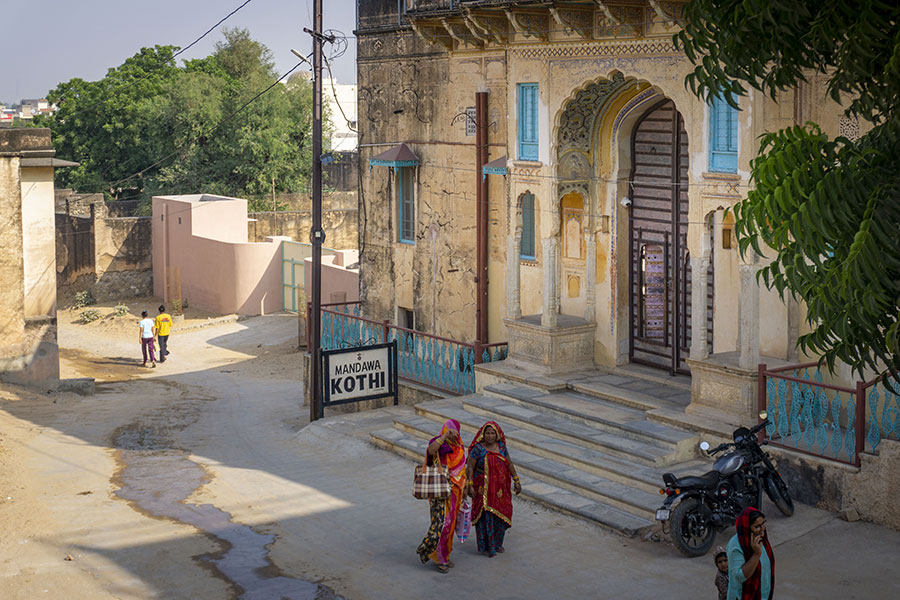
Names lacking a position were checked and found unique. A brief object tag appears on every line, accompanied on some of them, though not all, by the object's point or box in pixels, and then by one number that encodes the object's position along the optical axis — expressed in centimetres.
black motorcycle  955
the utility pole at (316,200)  1555
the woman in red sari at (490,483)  980
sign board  1502
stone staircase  1092
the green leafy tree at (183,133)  4322
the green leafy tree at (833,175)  671
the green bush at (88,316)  3234
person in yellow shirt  2558
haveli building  1185
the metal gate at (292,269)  3142
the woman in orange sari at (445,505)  961
